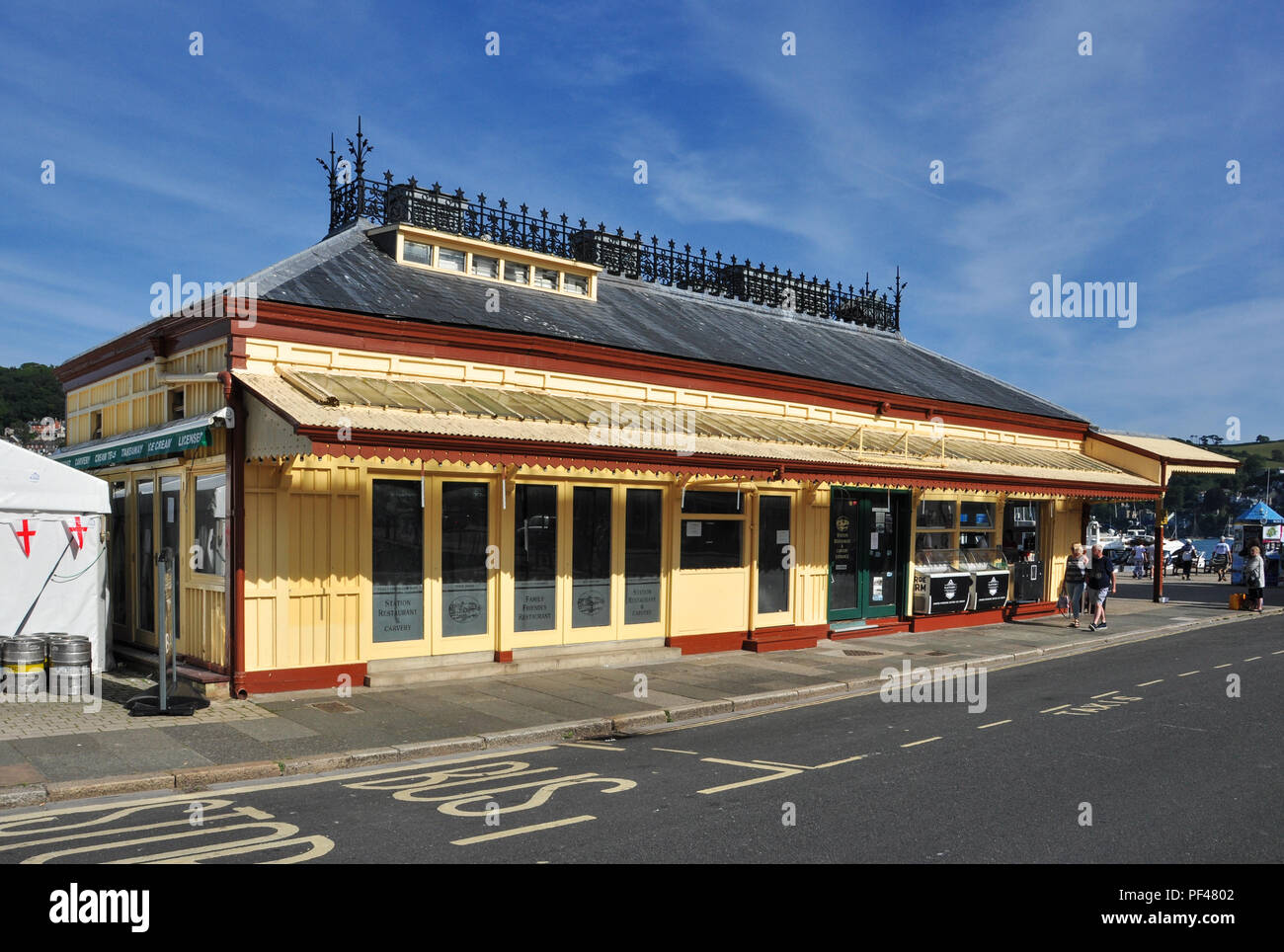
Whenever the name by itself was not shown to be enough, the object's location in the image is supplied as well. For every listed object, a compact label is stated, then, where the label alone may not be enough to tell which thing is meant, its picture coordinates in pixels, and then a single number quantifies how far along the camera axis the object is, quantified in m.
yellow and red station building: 11.30
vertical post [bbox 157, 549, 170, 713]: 9.83
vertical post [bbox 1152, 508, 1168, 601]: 26.08
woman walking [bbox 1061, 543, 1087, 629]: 20.20
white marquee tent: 11.45
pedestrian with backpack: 19.81
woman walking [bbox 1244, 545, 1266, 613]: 24.34
